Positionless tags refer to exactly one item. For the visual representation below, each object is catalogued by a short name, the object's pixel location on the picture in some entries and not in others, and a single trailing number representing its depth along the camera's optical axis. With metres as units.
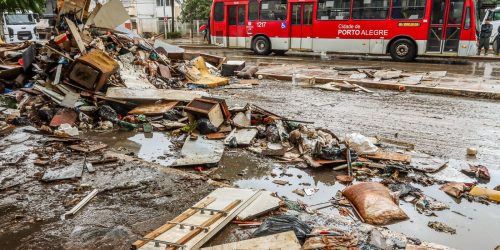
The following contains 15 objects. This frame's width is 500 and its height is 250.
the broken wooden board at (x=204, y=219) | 3.42
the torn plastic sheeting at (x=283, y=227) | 3.59
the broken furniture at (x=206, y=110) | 6.86
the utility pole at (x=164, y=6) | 41.22
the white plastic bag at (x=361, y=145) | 5.91
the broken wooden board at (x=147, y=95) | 8.20
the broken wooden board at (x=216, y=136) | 6.64
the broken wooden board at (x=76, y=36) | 9.19
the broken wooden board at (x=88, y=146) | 6.10
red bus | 16.08
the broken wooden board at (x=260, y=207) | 3.98
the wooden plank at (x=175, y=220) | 3.40
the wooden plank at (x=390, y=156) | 5.65
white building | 39.56
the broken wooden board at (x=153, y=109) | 7.89
